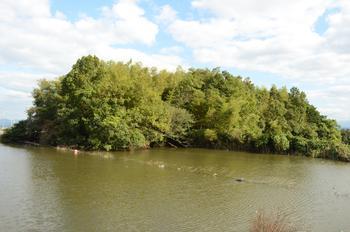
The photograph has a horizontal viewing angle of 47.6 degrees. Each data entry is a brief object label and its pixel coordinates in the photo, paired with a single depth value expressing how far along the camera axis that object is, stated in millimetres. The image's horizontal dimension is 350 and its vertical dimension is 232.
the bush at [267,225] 13125
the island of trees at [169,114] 43812
